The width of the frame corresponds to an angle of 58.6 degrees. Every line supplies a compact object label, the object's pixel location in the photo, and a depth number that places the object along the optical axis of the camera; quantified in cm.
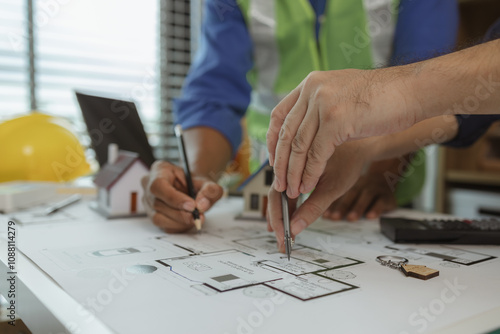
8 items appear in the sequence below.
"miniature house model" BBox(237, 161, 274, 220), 80
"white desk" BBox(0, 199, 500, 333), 34
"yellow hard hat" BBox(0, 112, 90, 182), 107
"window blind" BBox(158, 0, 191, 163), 214
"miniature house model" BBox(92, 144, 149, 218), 81
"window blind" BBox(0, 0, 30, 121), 172
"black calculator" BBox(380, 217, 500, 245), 61
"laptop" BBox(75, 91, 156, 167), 98
